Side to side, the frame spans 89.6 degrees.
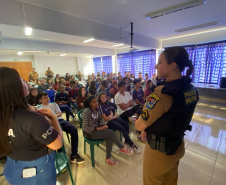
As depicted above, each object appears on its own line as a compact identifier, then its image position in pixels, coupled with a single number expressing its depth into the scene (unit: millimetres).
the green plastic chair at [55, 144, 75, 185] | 1302
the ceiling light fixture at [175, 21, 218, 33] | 3935
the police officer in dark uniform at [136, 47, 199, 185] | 843
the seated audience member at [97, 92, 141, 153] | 2188
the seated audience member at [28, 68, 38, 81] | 5637
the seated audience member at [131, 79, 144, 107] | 3147
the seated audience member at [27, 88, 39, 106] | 2787
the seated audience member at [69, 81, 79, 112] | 3849
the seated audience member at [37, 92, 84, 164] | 1976
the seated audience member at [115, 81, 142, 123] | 2655
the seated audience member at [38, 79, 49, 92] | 4438
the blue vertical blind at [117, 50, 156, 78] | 7617
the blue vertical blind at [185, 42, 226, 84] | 5258
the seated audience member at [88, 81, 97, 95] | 3842
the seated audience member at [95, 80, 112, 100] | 3979
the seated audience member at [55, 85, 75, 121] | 3445
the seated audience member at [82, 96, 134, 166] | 1866
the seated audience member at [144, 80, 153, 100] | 3523
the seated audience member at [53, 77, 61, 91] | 4887
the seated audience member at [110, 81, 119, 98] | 3945
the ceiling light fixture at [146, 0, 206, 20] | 2425
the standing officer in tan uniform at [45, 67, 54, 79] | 7207
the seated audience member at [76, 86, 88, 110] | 3290
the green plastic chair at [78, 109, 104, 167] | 1841
